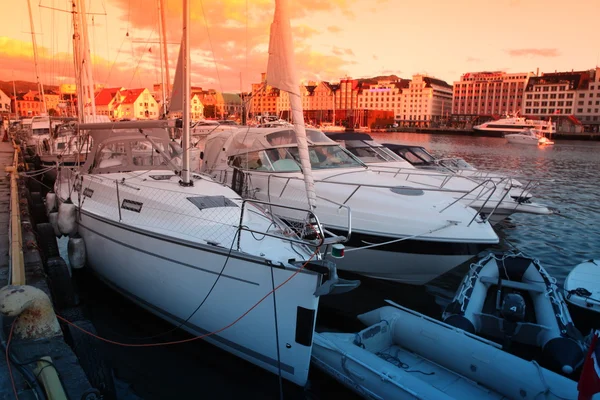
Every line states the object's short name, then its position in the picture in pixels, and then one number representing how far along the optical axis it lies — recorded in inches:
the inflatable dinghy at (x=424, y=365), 191.6
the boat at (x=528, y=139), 2394.2
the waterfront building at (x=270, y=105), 4511.3
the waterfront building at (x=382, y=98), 5374.0
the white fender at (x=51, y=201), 389.7
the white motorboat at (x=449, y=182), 424.2
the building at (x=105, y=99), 3161.9
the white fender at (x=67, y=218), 313.9
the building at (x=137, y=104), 2957.7
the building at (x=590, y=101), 3991.1
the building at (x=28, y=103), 4284.0
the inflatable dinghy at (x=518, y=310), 225.8
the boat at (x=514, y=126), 3112.7
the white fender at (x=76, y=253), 306.3
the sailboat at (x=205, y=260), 203.3
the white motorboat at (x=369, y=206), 305.4
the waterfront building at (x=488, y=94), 4904.0
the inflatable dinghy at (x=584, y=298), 272.7
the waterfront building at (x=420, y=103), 5310.0
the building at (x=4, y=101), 3927.2
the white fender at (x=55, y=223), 337.7
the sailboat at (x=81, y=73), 582.5
